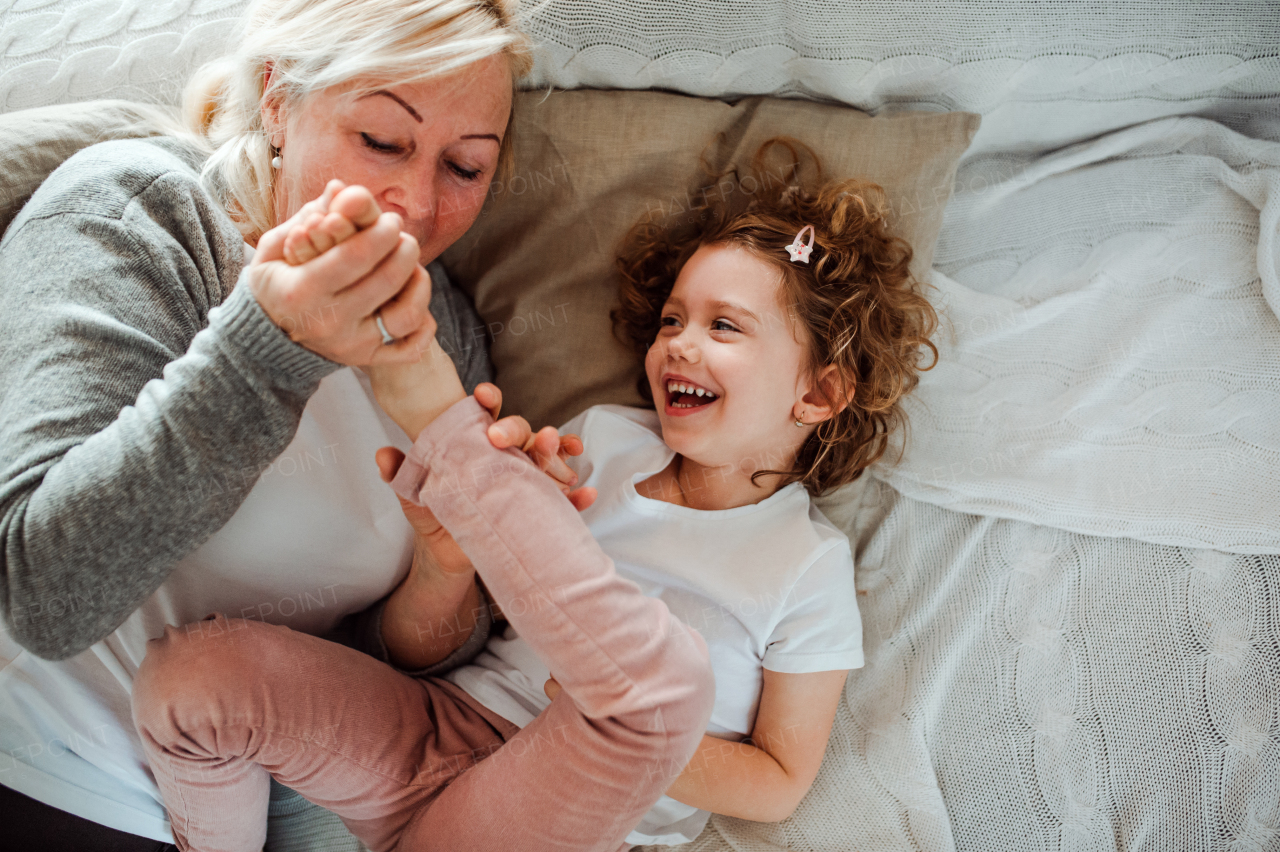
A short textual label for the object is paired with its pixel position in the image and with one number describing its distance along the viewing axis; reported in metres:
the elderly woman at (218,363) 0.88
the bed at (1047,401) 1.30
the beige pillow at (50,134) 1.17
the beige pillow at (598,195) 1.47
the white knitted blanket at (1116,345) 1.39
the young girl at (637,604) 1.00
